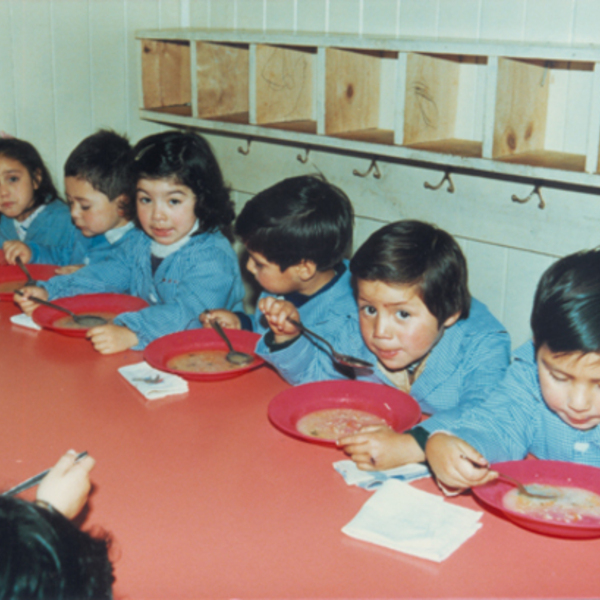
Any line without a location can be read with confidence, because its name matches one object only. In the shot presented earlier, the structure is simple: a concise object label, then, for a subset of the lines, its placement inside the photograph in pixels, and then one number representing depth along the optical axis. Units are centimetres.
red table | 102
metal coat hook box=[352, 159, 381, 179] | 243
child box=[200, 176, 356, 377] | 194
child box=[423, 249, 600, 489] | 121
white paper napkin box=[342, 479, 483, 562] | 108
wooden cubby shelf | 188
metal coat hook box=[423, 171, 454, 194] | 223
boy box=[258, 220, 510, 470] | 156
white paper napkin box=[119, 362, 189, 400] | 162
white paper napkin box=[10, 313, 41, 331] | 206
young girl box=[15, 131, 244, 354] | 226
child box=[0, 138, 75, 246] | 277
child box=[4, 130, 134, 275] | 254
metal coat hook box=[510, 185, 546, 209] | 202
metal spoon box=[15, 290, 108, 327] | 204
